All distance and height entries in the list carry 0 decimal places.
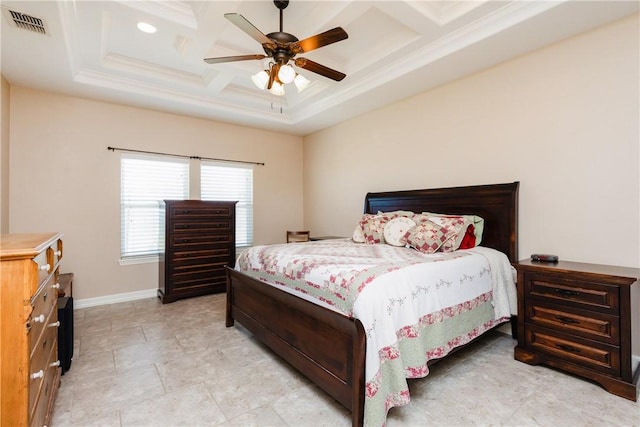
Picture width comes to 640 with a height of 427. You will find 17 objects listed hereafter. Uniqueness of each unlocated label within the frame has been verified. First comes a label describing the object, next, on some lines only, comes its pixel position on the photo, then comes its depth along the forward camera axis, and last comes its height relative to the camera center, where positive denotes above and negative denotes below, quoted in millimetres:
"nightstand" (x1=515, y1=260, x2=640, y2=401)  1950 -770
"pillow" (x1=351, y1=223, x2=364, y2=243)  3539 -295
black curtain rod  4062 +819
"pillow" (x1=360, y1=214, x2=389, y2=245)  3371 -203
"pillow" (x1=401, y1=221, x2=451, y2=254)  2754 -243
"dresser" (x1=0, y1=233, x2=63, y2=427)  1146 -478
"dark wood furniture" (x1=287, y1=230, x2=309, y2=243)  5324 -449
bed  1643 -728
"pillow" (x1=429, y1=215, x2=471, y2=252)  2744 -181
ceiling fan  2055 +1202
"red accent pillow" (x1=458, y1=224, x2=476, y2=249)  2906 -273
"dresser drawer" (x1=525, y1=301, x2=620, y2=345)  1996 -780
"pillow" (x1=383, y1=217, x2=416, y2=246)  3082 -193
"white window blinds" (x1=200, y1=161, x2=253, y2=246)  4805 +368
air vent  2252 +1452
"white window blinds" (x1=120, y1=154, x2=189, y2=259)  4152 +158
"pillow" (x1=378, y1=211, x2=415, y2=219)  3436 -39
